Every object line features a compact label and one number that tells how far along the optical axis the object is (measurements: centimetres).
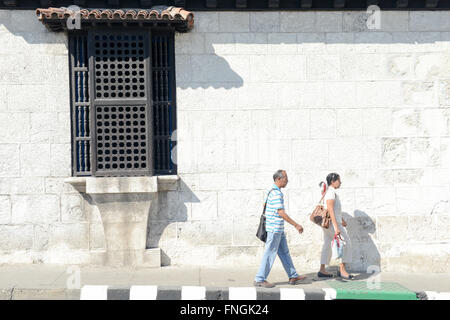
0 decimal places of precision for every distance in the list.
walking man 705
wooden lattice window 793
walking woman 745
